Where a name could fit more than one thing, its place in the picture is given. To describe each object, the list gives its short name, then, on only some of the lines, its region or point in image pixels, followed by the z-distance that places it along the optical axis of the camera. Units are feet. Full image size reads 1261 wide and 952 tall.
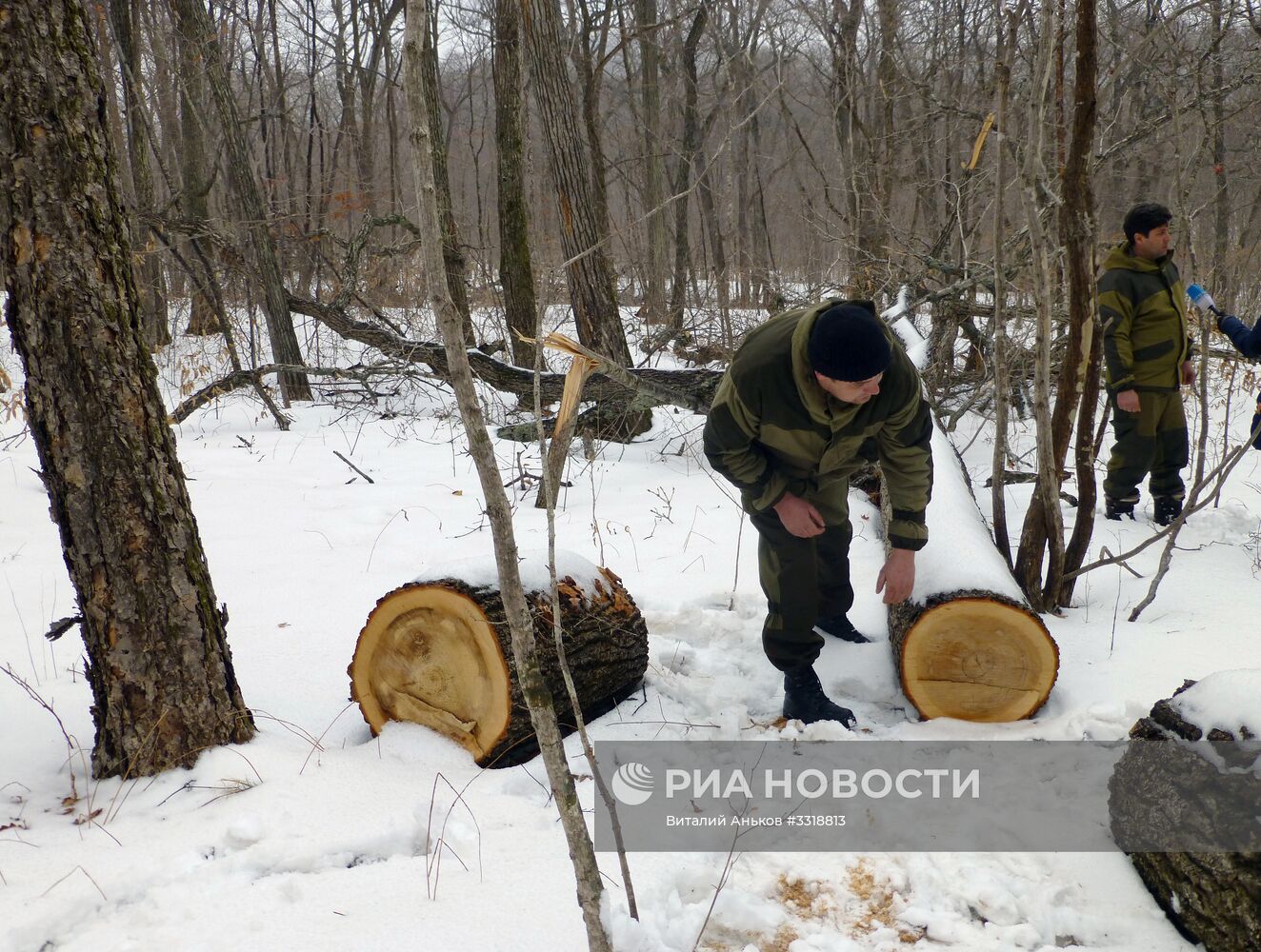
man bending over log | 8.13
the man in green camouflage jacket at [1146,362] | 14.21
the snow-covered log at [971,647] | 8.11
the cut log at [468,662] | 7.57
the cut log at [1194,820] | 5.02
